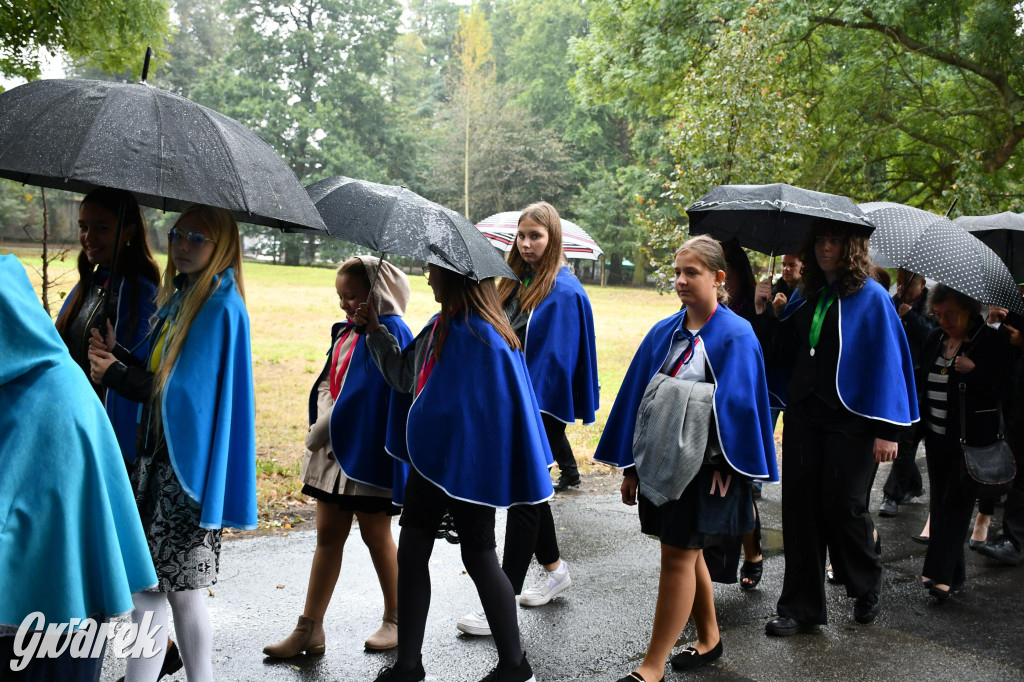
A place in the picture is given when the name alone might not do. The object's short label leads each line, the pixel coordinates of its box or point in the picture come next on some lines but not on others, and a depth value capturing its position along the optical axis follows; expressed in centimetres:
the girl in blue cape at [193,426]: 321
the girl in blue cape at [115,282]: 371
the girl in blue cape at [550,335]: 513
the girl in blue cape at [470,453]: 374
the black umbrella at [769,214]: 468
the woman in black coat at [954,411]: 551
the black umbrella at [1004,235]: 663
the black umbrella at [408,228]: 352
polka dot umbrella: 482
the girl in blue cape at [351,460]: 422
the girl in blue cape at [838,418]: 473
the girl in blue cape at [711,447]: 404
